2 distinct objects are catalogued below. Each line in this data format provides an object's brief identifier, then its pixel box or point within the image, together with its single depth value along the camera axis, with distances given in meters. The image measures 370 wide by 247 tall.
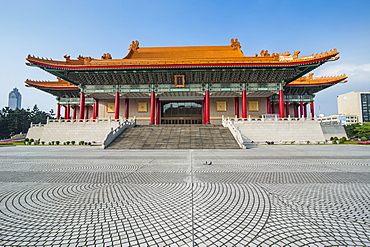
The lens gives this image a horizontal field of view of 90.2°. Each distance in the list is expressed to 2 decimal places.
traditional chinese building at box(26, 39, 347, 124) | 23.97
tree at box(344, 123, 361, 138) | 43.58
